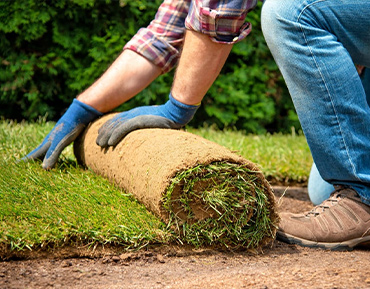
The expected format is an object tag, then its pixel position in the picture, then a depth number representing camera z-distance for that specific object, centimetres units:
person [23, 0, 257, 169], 236
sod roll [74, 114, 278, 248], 227
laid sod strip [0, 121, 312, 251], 225
